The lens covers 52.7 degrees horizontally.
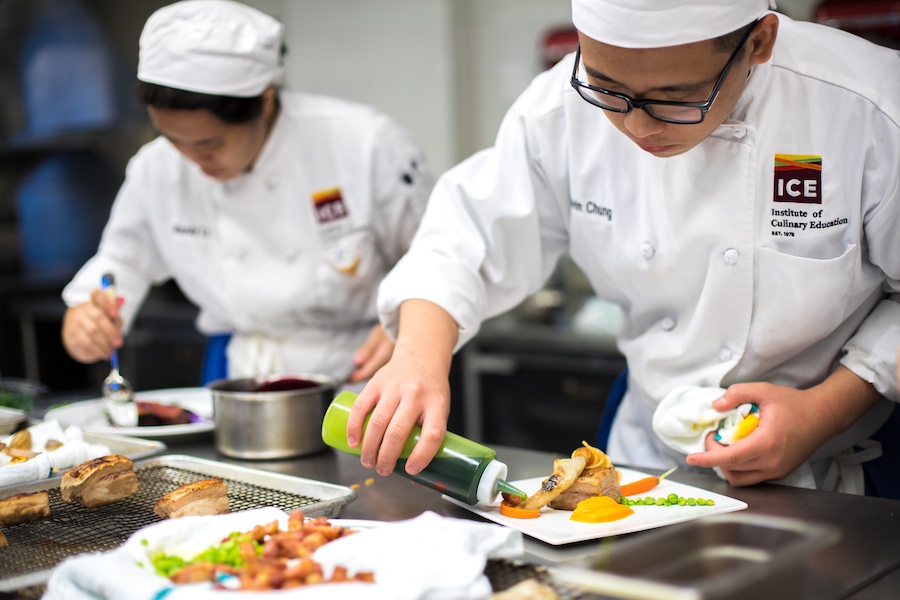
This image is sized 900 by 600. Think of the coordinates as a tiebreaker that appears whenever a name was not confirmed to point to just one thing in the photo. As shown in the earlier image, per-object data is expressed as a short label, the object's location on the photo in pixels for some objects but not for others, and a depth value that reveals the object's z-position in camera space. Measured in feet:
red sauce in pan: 6.02
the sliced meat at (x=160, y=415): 6.25
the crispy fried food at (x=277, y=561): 3.17
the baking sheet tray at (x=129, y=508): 3.92
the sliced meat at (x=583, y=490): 4.36
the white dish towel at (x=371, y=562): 3.10
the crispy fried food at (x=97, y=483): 4.56
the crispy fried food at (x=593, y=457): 4.47
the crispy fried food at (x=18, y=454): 5.08
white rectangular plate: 3.93
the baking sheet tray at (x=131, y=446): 5.58
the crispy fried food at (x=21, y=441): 5.34
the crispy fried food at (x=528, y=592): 3.12
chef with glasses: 4.33
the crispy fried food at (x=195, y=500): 4.23
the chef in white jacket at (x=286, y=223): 7.77
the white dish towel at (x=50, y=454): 4.81
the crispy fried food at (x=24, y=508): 4.31
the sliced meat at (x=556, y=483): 4.29
